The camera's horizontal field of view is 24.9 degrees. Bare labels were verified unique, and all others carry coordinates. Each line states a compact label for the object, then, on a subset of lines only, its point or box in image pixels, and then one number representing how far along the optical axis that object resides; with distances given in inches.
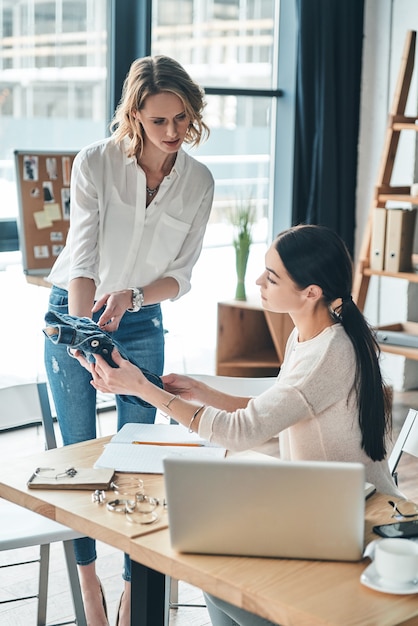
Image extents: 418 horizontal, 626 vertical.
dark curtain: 206.2
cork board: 167.0
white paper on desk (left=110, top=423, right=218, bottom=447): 85.3
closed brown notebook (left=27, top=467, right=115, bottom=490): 74.1
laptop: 58.6
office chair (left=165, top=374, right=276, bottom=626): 107.0
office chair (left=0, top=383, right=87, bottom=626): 89.6
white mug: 57.6
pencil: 84.0
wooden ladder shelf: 188.9
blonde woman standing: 97.1
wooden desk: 55.3
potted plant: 196.7
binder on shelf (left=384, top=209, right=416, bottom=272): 187.8
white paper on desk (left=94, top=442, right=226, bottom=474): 79.0
